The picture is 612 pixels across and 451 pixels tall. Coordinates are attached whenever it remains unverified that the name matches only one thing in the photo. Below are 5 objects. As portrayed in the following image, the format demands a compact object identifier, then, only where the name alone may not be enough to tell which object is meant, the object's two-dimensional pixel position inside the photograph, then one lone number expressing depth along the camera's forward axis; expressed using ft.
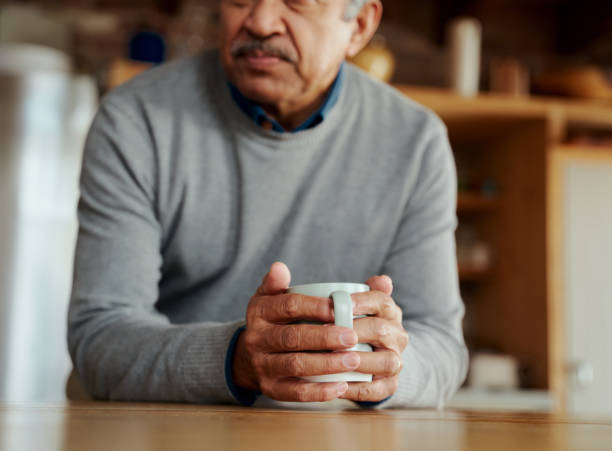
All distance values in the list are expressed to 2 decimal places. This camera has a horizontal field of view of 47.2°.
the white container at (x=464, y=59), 9.33
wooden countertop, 1.47
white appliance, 8.41
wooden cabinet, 8.75
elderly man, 3.38
